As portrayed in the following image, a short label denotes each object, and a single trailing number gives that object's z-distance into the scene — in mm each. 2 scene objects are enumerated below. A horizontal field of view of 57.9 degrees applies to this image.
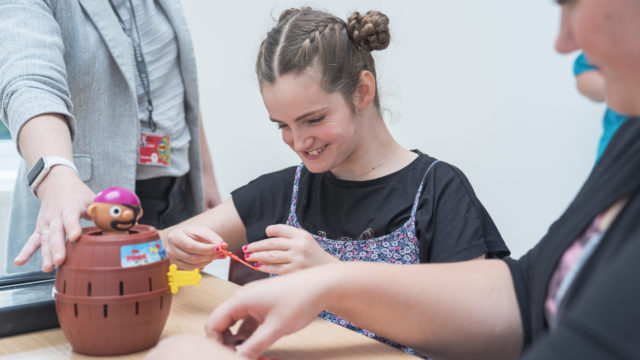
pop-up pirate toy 679
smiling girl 1150
